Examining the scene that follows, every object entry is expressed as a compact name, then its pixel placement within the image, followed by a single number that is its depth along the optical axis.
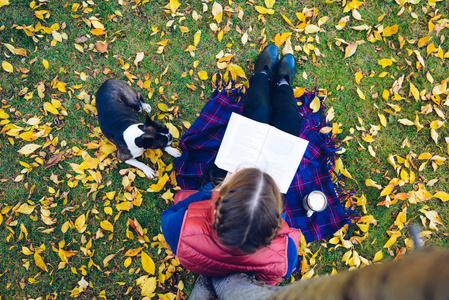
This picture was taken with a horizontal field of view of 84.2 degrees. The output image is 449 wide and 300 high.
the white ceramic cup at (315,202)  2.62
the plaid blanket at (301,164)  2.87
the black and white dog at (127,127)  2.54
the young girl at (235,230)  1.54
